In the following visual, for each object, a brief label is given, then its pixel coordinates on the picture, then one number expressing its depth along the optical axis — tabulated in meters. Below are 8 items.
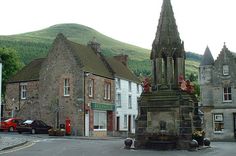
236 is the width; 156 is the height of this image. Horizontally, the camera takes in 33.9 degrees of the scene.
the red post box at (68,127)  42.62
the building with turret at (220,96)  46.53
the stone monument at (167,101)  23.22
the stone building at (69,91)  44.94
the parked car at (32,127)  42.38
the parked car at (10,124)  44.56
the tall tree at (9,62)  64.06
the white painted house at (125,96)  52.62
